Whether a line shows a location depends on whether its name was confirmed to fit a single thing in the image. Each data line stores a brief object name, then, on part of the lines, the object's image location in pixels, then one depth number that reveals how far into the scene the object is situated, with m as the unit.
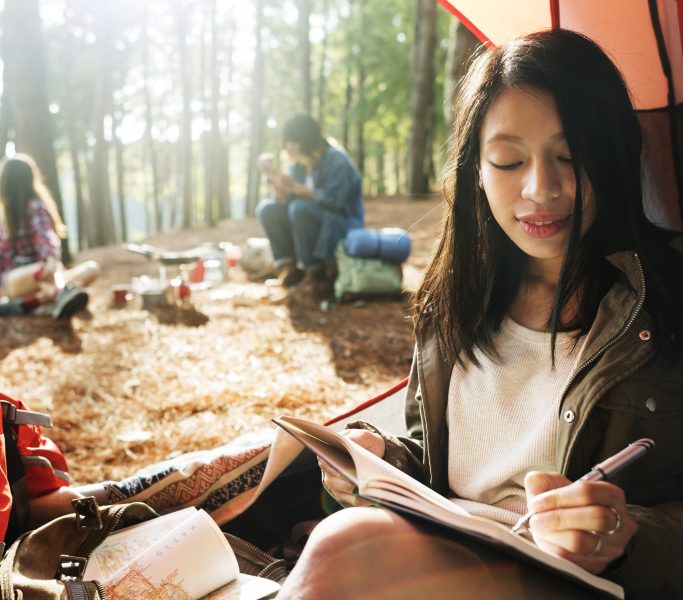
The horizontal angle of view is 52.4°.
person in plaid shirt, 6.37
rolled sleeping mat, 5.95
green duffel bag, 6.04
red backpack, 1.85
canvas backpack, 1.55
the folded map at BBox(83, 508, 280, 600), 1.63
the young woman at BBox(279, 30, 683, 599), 1.11
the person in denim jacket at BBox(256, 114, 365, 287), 6.48
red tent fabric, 2.08
